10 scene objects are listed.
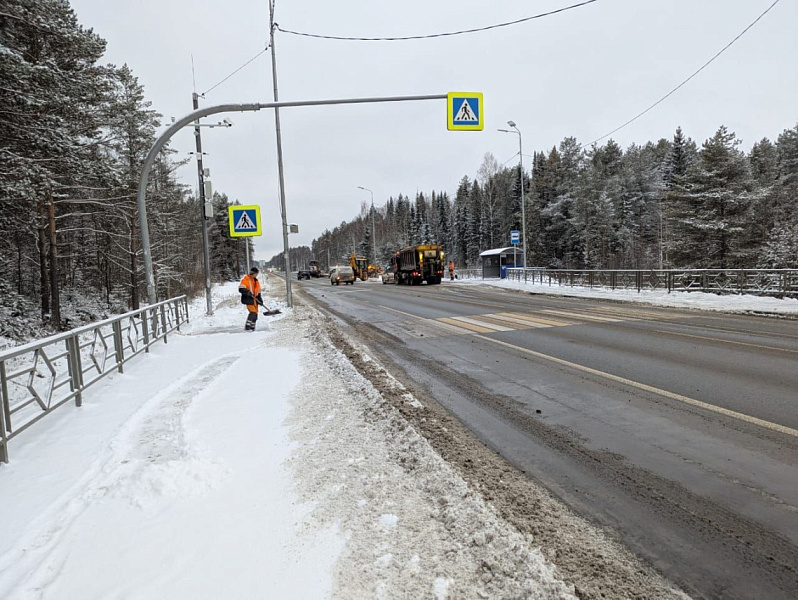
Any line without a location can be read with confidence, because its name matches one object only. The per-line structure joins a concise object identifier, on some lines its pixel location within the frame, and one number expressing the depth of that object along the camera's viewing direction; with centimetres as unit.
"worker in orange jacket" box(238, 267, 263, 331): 1191
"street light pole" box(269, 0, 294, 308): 1702
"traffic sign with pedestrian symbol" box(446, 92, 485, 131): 1123
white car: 4412
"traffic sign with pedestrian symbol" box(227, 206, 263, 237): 1465
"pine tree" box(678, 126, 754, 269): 2836
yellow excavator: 5962
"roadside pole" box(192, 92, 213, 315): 1524
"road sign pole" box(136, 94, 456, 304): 970
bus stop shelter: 3969
